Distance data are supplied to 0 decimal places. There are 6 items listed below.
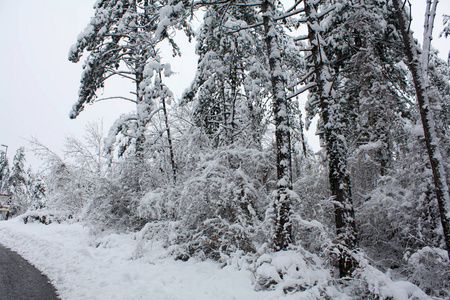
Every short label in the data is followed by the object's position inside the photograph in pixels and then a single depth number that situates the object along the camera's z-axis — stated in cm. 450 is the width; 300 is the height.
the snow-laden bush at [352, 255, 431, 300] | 420
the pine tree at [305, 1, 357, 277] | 586
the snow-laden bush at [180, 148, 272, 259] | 734
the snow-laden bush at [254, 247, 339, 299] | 504
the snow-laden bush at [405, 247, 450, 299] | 496
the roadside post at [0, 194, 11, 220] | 2936
